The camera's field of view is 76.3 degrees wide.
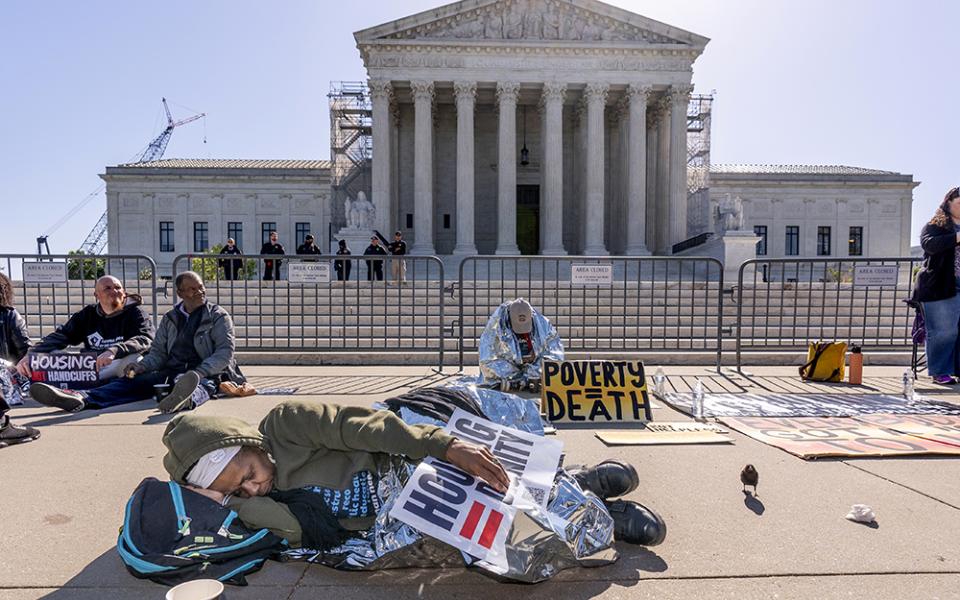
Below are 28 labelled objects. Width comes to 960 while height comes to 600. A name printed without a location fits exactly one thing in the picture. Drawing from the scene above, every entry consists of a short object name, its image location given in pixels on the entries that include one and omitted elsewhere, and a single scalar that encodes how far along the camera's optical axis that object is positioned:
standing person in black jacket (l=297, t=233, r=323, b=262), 18.69
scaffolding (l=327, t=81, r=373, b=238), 36.09
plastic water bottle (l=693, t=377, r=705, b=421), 5.40
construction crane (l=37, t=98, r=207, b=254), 85.88
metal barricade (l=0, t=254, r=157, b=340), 8.07
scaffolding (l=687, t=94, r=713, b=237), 36.97
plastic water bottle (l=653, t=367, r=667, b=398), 6.36
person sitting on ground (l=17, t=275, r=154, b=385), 6.32
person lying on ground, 2.38
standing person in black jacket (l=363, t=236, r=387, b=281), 14.49
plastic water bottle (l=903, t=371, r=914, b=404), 6.02
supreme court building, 30.08
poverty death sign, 5.30
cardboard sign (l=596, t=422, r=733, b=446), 4.54
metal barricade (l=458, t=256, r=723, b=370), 8.59
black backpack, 2.35
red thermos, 7.07
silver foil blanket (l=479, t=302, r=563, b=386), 5.88
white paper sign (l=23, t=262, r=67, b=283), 8.01
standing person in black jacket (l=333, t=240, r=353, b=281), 21.42
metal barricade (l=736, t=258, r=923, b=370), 8.22
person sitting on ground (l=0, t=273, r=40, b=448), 6.04
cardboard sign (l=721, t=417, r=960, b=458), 4.21
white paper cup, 1.91
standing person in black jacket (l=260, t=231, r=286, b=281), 18.49
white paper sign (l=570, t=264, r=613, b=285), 8.48
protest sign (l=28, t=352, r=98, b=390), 6.26
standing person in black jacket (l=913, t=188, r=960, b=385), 6.93
